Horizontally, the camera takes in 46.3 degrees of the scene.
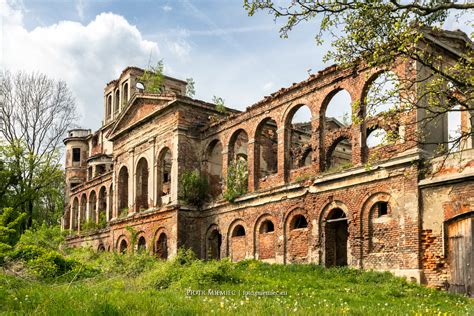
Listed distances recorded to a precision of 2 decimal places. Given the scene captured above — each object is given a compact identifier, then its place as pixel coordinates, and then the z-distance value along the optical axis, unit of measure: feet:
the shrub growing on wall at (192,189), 82.12
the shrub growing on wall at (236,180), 76.07
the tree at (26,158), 100.94
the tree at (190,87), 92.32
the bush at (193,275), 48.07
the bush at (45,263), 48.85
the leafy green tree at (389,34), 32.09
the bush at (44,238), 64.73
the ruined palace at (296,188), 50.31
